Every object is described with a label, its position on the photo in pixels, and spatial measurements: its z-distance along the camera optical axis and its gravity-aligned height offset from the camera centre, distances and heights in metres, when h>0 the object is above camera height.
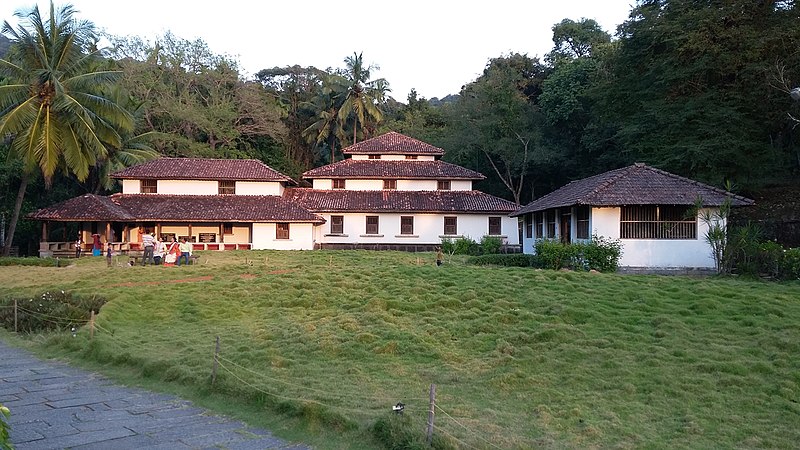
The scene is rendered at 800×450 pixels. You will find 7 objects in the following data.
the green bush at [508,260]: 23.36 -0.96
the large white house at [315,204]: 34.09 +1.84
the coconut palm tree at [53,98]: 27.20 +6.29
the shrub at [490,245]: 32.41 -0.49
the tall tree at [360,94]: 49.12 +11.61
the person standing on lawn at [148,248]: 23.11 -0.48
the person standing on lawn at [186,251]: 23.31 -0.58
